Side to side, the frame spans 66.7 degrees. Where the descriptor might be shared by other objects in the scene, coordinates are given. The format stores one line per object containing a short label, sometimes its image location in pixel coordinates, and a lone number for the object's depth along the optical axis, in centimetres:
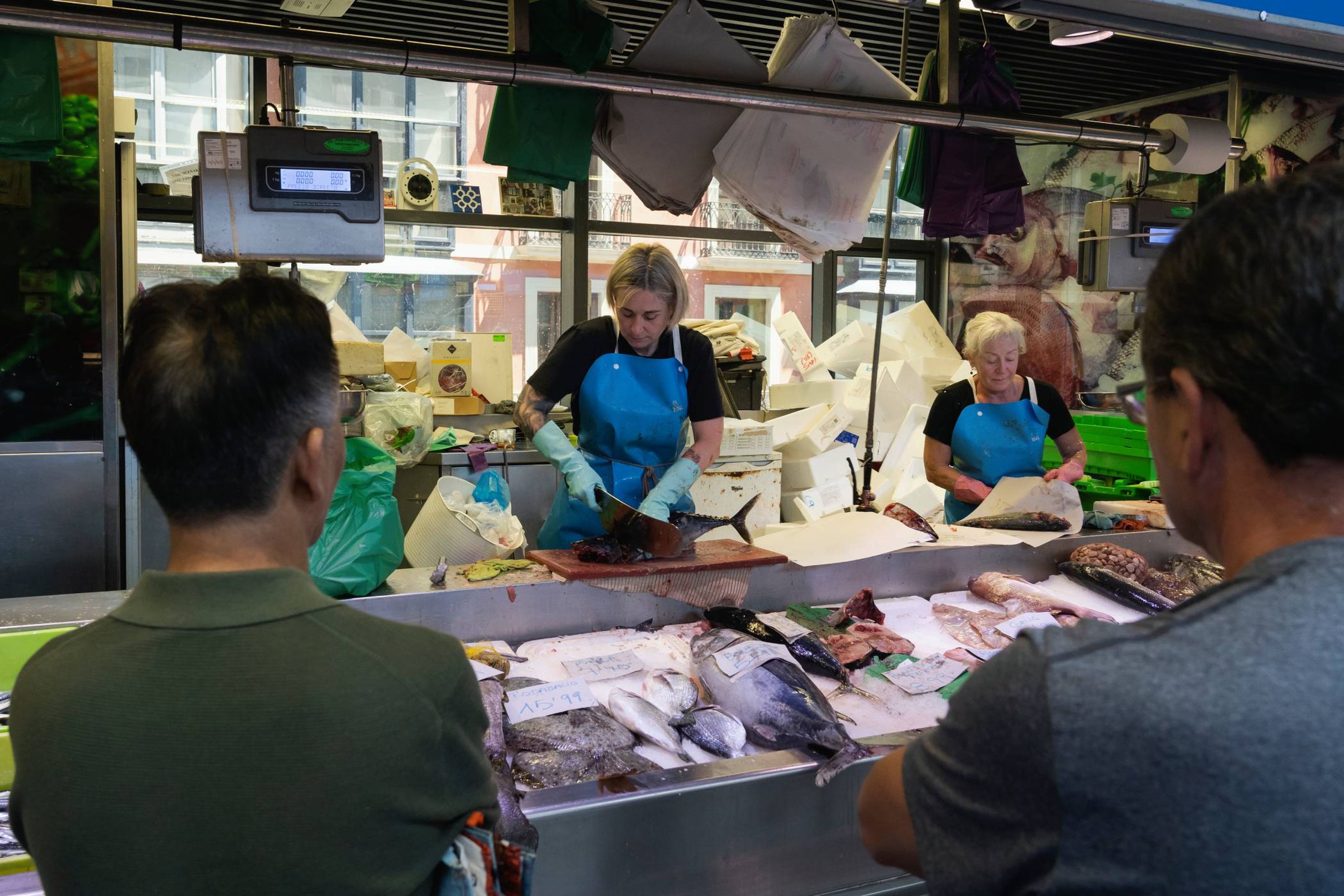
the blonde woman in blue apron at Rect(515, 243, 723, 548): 372
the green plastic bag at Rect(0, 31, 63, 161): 303
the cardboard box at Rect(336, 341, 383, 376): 555
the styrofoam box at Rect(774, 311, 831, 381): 735
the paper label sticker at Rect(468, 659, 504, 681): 235
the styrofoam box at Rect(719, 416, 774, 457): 560
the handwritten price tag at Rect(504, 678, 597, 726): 221
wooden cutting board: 291
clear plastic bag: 554
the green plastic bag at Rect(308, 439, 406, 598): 270
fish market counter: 182
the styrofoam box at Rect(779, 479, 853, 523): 589
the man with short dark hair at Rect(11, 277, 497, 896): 99
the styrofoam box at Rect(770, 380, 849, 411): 689
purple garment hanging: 423
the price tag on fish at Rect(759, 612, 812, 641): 272
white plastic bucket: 341
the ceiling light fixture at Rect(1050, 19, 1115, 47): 366
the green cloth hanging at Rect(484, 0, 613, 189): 353
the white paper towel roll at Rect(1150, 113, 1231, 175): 439
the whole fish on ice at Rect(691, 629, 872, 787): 212
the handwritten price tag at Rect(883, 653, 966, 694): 255
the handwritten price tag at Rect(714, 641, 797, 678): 237
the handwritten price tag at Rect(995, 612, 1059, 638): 295
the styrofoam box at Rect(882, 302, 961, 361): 775
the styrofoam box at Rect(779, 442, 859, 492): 599
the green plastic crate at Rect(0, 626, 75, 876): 220
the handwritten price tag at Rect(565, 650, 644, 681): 250
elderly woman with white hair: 466
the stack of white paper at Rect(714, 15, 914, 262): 374
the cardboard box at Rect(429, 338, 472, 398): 630
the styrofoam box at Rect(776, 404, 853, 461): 605
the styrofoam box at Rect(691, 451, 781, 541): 559
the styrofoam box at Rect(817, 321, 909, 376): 754
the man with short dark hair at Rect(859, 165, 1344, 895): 78
